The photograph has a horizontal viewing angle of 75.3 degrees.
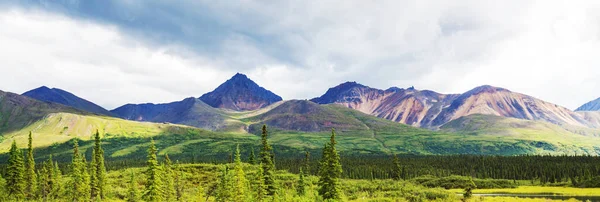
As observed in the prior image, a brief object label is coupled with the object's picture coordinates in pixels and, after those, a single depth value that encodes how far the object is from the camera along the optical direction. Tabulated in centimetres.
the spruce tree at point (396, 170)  16935
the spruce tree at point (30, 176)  11125
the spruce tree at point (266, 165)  7856
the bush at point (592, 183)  13591
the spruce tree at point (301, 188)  10465
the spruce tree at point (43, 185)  11774
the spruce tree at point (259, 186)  7556
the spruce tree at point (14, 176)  9962
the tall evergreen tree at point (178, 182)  11914
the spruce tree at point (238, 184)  7993
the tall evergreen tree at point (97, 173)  10756
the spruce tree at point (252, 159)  11575
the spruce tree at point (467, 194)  9898
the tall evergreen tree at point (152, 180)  6819
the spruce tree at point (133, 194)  10444
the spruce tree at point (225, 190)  8131
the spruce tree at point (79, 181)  10419
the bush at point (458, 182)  15855
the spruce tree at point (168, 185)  10291
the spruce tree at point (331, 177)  7006
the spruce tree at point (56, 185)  12200
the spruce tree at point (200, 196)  10825
